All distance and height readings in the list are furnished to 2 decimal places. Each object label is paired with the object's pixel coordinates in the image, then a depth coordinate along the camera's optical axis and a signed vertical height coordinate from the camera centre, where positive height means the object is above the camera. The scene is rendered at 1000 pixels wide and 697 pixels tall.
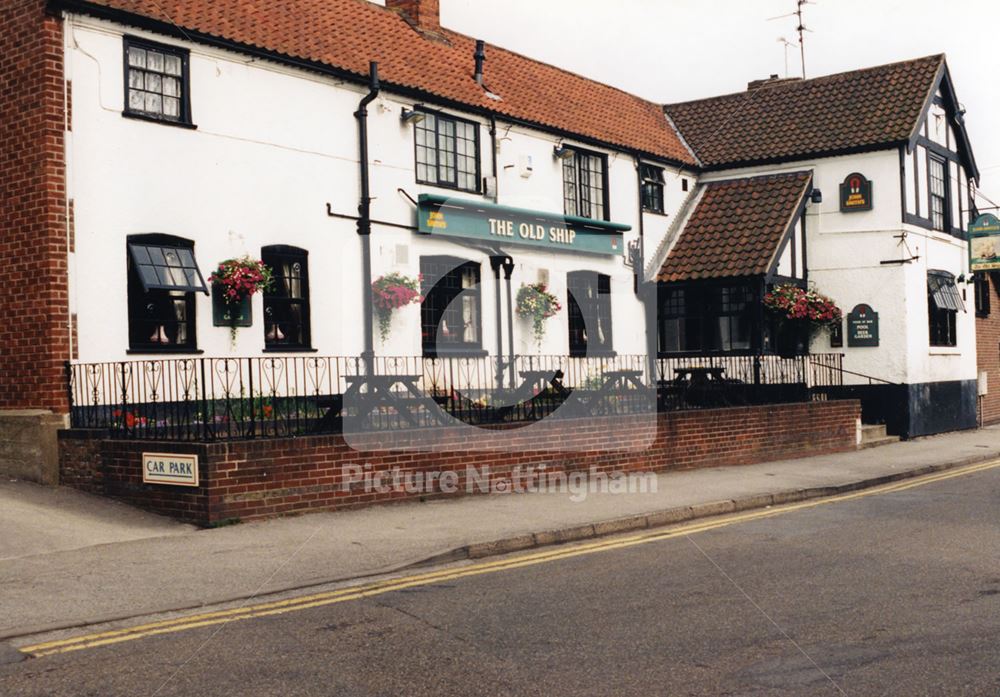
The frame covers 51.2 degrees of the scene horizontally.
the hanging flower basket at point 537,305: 20.27 +1.33
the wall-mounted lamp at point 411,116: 18.19 +4.55
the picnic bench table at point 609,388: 15.73 -0.28
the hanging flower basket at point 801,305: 23.39 +1.35
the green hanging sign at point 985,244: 27.03 +3.00
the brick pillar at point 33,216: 13.13 +2.20
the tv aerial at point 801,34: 30.64 +9.73
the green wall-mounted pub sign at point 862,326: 24.22 +0.86
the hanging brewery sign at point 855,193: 24.39 +3.99
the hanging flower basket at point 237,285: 15.02 +1.41
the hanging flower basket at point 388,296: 17.42 +1.36
